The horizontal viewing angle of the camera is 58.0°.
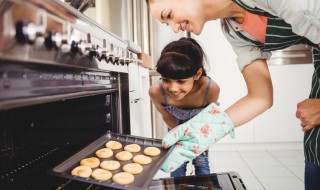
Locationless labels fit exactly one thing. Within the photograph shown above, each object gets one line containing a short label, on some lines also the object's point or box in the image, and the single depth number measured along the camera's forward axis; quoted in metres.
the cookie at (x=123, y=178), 0.79
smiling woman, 0.89
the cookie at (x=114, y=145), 1.02
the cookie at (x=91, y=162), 0.88
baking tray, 0.70
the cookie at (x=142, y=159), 0.97
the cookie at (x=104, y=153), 0.96
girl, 1.69
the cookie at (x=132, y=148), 1.03
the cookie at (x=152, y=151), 1.01
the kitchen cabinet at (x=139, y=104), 1.35
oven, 0.46
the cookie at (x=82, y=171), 0.80
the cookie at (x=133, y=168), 0.90
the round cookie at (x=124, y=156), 0.98
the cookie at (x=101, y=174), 0.83
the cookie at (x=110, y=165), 0.91
